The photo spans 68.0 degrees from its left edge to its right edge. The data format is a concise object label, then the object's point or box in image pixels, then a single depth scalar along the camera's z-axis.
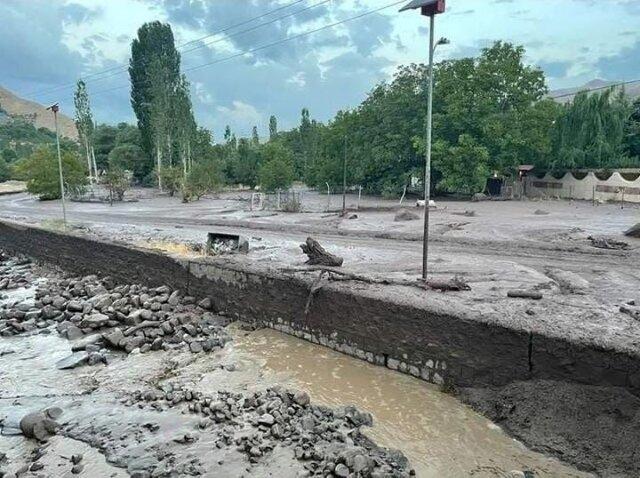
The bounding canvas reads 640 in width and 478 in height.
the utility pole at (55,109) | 19.81
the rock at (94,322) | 11.47
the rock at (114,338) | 10.32
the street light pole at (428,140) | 8.61
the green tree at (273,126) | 82.19
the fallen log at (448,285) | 9.49
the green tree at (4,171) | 61.47
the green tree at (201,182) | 36.28
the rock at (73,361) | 9.56
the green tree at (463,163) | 28.09
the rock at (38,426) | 6.96
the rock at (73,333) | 11.14
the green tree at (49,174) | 39.09
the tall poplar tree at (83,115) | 53.49
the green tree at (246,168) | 48.94
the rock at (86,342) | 10.35
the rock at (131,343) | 10.18
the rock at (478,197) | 30.33
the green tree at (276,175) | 31.17
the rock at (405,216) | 21.38
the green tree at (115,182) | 36.94
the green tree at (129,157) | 51.75
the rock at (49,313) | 12.62
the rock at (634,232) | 15.38
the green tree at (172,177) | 41.16
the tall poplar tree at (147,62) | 48.44
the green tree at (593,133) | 31.78
